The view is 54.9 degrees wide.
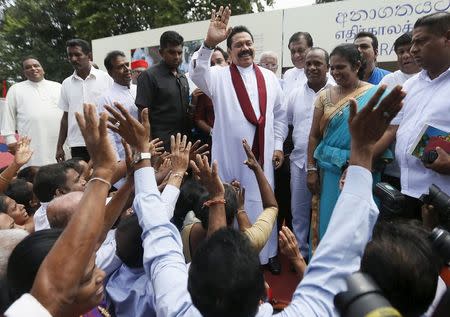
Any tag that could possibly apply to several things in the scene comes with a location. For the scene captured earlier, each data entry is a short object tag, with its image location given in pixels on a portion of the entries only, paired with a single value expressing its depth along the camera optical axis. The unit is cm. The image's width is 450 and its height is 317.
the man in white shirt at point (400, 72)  315
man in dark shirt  383
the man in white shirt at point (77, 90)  470
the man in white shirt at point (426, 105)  238
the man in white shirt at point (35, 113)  503
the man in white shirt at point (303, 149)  379
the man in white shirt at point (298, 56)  462
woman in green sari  309
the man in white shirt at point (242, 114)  360
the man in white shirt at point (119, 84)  434
